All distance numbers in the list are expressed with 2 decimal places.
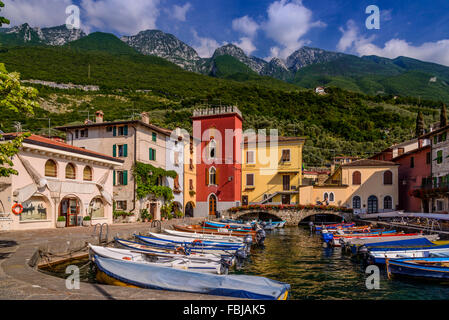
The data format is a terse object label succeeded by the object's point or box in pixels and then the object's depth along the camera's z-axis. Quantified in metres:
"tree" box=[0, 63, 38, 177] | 9.09
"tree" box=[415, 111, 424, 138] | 56.12
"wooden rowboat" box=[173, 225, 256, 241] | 23.72
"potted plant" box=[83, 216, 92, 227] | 22.97
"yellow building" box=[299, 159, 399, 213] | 36.78
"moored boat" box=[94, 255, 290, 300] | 7.15
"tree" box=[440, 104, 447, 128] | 44.77
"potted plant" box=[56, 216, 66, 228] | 20.98
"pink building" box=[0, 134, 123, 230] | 18.39
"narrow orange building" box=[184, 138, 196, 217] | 37.06
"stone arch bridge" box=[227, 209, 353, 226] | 36.41
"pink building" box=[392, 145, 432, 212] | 32.56
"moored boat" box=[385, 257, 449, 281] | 12.80
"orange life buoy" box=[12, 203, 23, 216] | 18.11
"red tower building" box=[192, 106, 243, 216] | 38.66
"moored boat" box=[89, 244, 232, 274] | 12.45
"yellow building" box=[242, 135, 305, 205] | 39.06
